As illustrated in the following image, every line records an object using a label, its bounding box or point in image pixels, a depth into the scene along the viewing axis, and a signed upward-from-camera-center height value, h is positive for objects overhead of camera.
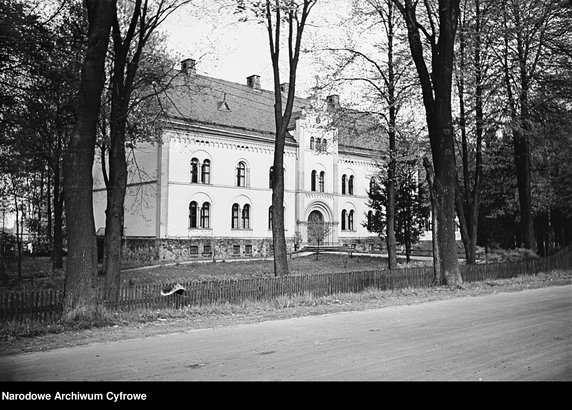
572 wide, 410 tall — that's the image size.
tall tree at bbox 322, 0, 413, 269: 25.42 +8.03
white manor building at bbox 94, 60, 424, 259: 40.16 +4.73
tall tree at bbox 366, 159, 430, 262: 35.34 +2.15
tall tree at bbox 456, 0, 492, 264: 24.66 +7.44
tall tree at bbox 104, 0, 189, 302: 16.69 +3.00
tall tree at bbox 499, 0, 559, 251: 25.61 +9.50
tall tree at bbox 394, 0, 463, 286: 19.55 +3.91
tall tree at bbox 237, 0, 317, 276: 19.23 +6.49
